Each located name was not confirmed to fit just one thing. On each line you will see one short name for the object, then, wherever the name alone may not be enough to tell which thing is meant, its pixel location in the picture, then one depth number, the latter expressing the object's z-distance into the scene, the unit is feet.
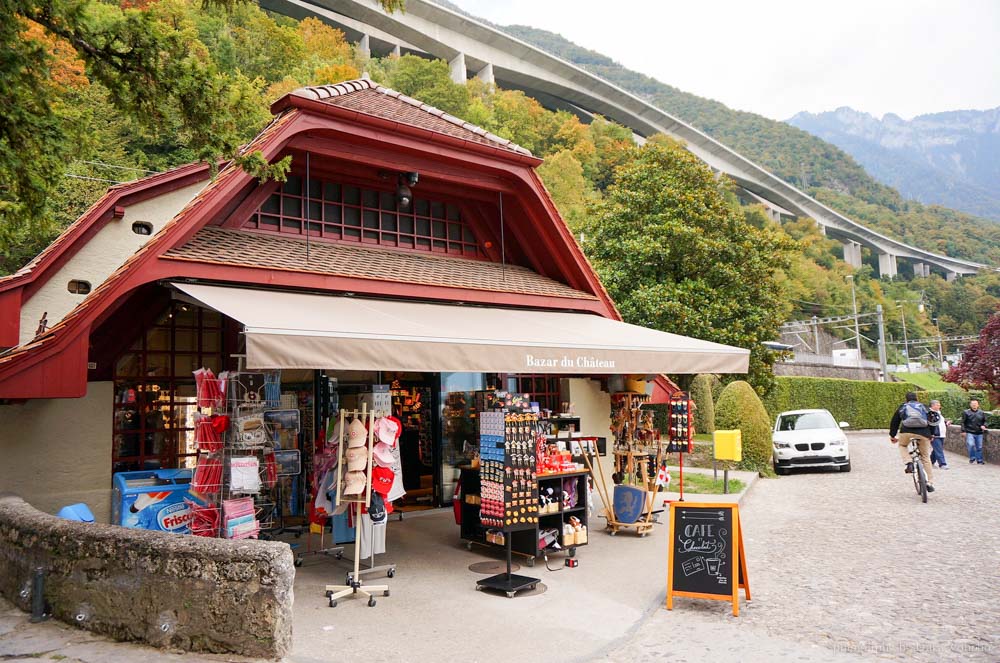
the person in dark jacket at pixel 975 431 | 59.26
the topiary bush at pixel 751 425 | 54.90
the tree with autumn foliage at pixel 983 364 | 64.34
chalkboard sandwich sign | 21.01
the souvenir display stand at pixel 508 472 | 24.41
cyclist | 37.93
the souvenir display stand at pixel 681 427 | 35.17
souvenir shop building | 22.82
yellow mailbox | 45.34
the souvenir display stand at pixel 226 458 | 22.13
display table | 26.61
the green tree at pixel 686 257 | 60.23
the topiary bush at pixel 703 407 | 76.59
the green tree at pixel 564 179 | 135.54
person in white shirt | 53.67
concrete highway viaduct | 189.37
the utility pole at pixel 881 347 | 136.56
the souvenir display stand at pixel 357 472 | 22.34
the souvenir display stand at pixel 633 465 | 31.53
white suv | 55.36
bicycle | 38.65
